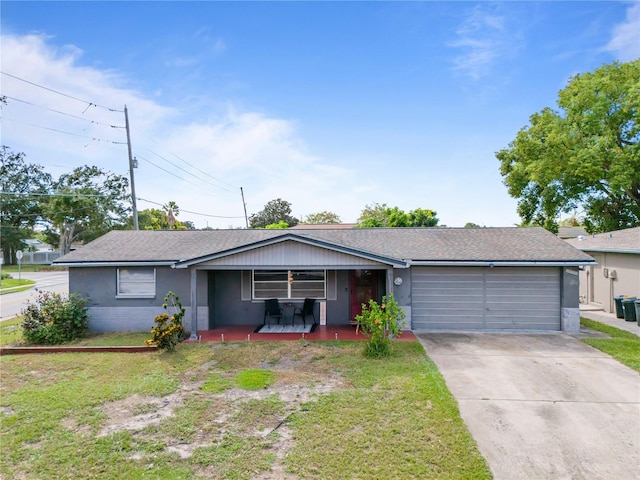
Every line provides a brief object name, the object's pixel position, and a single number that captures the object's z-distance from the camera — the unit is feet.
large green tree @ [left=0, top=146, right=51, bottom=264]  136.15
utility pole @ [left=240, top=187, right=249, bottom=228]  131.64
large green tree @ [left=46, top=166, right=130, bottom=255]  126.31
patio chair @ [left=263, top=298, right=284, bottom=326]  37.04
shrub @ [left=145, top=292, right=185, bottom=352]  29.58
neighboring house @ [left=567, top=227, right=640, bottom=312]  42.60
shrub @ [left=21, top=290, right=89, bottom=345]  32.37
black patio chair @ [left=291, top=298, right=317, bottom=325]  38.32
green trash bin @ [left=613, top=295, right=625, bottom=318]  41.81
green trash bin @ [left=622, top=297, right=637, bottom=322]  39.93
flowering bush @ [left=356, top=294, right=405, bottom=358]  27.22
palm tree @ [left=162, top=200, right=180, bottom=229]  177.12
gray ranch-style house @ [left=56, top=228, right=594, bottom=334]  33.24
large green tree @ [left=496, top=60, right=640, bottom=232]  69.97
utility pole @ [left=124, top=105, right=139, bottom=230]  65.29
